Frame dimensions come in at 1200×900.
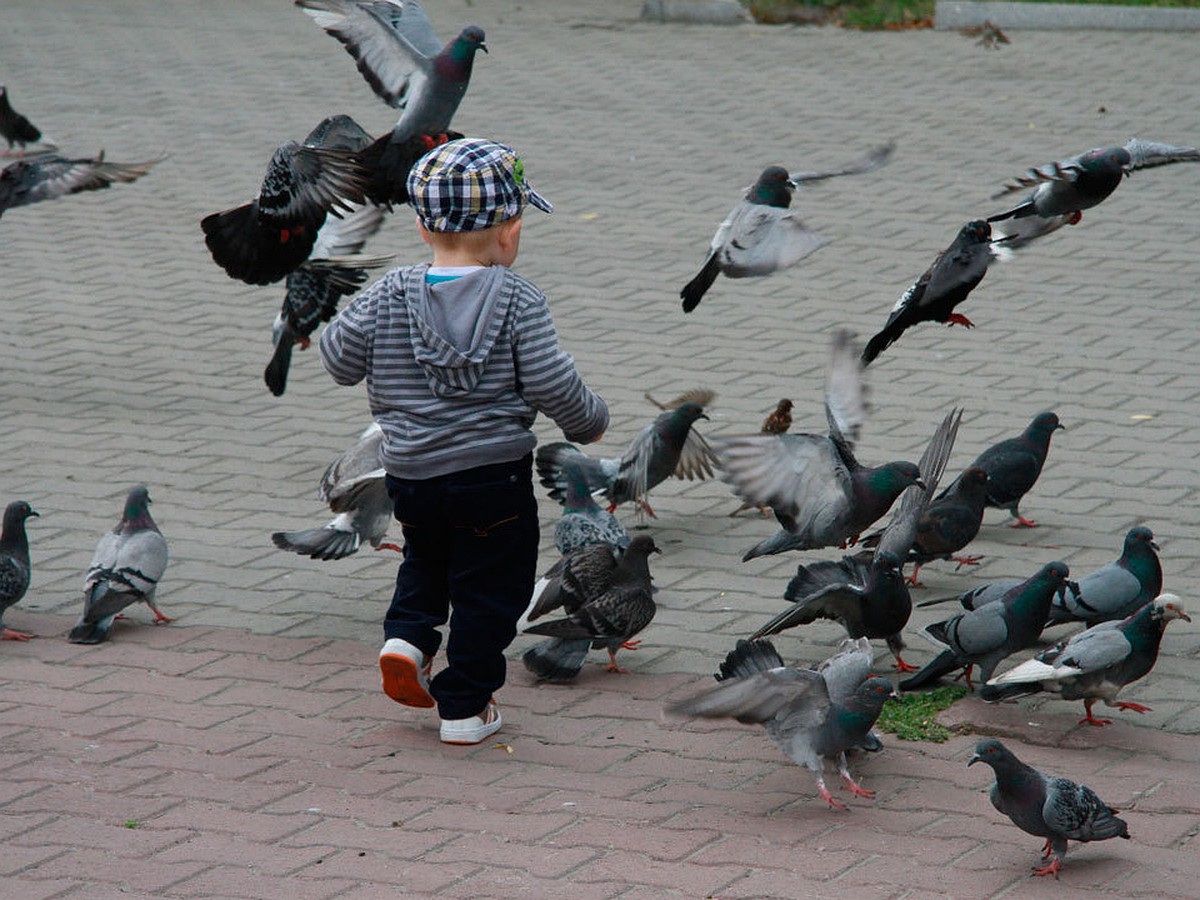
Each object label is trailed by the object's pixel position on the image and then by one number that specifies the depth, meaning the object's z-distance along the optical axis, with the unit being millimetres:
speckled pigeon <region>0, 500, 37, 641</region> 10969
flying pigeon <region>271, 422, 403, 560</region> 11328
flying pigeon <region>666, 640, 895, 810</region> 8602
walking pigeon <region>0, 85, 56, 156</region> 22812
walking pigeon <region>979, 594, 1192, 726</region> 9273
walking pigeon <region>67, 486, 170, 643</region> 10891
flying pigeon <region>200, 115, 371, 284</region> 11320
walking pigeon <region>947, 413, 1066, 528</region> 12359
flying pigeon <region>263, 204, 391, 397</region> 13836
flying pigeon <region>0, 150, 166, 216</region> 16625
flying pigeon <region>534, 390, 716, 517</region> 12766
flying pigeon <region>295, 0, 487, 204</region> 11773
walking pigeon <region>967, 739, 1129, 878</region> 7859
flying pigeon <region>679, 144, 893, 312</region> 11937
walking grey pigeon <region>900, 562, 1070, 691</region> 9703
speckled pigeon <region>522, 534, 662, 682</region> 10133
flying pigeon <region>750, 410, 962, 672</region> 9727
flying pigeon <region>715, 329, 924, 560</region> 10430
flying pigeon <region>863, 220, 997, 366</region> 10820
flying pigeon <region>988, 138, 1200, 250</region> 10797
